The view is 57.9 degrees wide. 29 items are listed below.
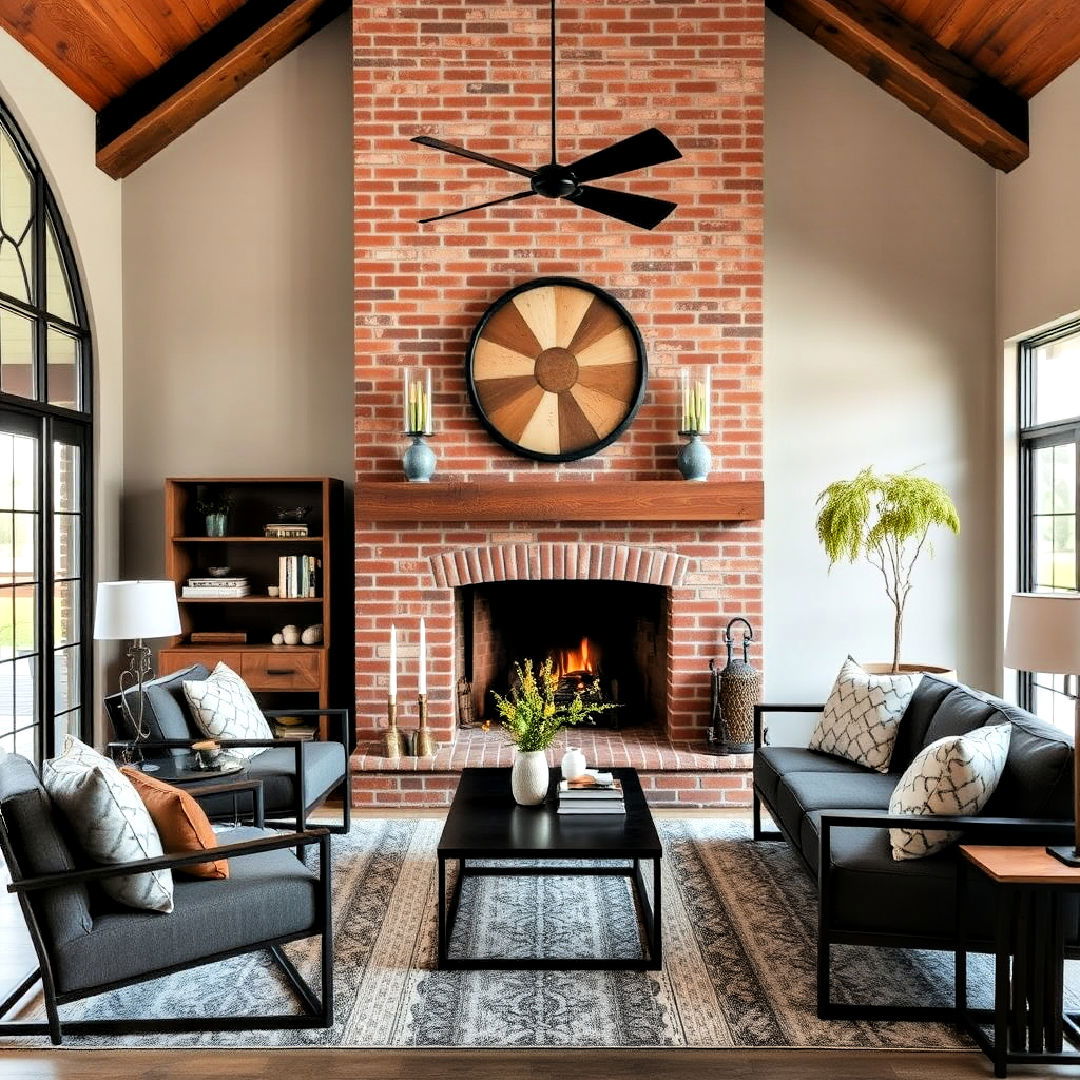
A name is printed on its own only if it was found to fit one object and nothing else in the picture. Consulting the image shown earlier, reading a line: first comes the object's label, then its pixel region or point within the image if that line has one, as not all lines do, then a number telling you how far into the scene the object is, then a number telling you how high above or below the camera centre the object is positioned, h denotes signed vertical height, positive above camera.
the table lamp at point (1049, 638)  2.69 -0.29
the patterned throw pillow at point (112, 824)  2.65 -0.78
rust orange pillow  2.81 -0.81
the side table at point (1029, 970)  2.63 -1.18
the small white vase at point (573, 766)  3.91 -0.91
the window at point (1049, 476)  4.98 +0.32
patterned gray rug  2.83 -1.43
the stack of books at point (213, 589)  5.37 -0.28
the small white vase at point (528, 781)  3.73 -0.93
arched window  4.57 +0.35
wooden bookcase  5.34 -0.25
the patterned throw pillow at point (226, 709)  4.20 -0.75
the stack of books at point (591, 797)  3.64 -0.99
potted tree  4.75 +0.11
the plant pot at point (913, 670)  4.84 -0.68
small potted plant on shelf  5.42 +0.15
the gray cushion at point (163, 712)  4.05 -0.73
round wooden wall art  5.21 +0.90
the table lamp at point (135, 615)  3.89 -0.31
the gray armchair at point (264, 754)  3.96 -0.96
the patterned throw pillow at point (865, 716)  4.03 -0.76
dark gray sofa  2.86 -0.99
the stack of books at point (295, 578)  5.45 -0.22
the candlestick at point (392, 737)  5.09 -1.04
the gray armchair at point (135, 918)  2.59 -1.06
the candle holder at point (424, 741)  5.10 -1.06
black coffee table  3.23 -1.04
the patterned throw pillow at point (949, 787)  2.94 -0.76
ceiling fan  3.20 +1.24
